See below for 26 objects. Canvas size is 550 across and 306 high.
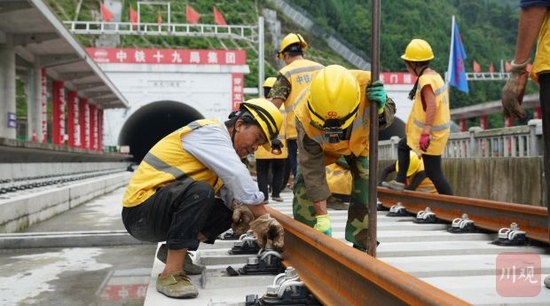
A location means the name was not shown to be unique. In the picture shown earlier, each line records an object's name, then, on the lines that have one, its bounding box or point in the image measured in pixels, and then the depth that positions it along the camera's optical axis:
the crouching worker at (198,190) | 3.03
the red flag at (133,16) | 40.28
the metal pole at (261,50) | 23.80
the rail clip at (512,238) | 4.02
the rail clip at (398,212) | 6.05
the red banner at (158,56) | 29.69
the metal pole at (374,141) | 3.21
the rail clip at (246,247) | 3.90
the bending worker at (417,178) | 7.39
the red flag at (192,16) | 36.84
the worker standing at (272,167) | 7.18
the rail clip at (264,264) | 3.24
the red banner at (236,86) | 30.39
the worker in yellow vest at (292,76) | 6.18
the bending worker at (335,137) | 3.35
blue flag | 23.70
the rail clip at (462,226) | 4.71
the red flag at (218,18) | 37.61
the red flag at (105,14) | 37.56
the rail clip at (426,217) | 5.37
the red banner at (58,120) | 20.55
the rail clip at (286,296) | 2.53
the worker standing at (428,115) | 6.12
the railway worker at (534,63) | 2.64
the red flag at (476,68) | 47.73
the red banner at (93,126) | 29.53
